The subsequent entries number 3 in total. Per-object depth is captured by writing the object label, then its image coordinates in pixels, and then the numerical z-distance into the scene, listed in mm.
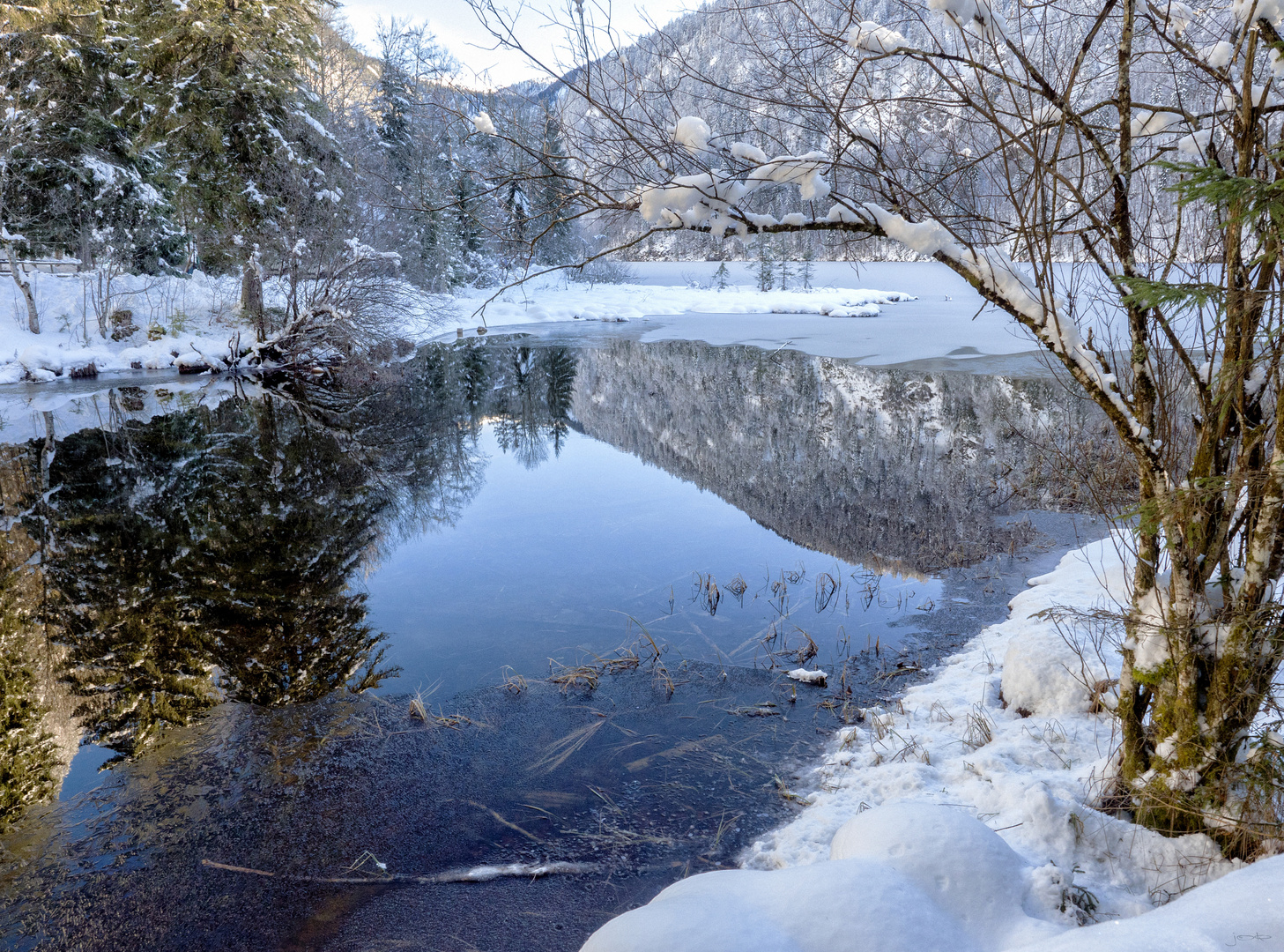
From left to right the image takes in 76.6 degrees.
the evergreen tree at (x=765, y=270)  52844
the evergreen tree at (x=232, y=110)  20828
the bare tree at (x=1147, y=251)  2846
